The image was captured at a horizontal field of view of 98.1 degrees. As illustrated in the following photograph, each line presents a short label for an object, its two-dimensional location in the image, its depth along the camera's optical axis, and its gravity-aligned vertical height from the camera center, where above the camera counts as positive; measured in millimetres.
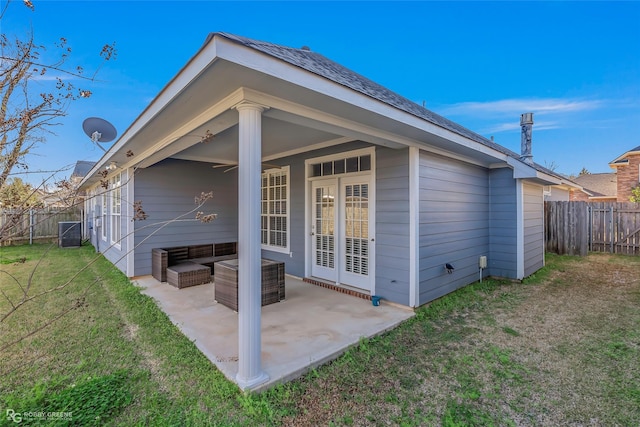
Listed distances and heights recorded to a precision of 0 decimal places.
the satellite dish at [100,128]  5348 +1688
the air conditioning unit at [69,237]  10242 -851
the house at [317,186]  2305 +502
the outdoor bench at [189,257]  5266 -983
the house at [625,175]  13773 +1894
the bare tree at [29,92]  1470 +723
